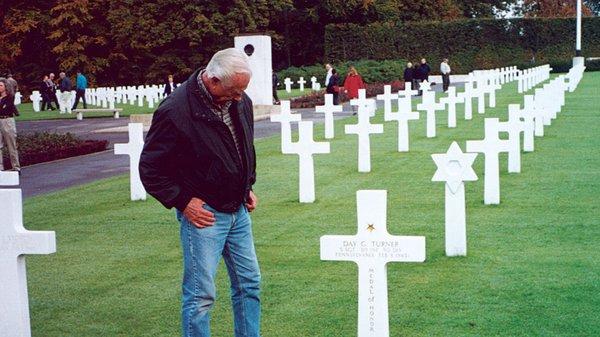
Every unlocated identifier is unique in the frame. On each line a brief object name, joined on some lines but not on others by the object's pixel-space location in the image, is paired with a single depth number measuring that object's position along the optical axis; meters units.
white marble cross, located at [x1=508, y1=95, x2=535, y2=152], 17.54
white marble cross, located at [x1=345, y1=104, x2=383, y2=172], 15.74
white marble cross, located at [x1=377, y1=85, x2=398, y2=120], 23.33
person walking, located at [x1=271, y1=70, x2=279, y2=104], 42.36
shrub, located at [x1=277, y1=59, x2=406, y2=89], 54.25
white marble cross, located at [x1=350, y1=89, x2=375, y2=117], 19.97
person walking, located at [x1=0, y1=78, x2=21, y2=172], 17.83
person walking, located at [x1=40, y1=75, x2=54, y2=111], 48.23
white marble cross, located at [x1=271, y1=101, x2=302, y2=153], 17.73
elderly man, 5.50
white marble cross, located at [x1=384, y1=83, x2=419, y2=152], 18.69
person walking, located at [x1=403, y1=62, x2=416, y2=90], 44.72
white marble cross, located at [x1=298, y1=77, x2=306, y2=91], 58.74
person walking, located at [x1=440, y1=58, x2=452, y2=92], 45.94
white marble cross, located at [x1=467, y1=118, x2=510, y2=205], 11.80
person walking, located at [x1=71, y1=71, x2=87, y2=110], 43.97
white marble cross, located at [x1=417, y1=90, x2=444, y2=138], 21.41
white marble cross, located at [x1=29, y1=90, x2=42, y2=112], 49.35
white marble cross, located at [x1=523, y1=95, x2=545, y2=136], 18.62
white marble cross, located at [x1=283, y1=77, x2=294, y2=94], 58.71
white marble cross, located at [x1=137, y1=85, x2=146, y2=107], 50.01
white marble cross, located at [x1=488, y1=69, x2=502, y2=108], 31.83
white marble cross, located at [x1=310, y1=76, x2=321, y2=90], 56.83
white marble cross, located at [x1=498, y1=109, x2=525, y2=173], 13.79
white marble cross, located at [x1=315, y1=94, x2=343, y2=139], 21.50
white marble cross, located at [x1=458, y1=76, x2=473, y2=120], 27.39
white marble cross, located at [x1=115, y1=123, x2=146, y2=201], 13.30
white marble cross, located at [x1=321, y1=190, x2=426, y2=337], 5.78
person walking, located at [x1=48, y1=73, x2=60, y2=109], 49.28
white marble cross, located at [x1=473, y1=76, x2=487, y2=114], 29.56
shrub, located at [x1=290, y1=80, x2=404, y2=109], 40.84
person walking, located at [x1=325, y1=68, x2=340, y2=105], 35.44
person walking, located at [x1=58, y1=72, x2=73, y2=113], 44.97
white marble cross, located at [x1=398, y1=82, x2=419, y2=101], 23.34
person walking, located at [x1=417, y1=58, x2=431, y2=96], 45.53
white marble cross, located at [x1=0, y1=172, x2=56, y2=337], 6.05
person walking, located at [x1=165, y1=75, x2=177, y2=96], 40.55
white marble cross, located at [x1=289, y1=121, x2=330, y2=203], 12.69
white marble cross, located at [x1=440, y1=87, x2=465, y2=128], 24.70
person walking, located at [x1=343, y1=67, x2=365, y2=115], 33.59
